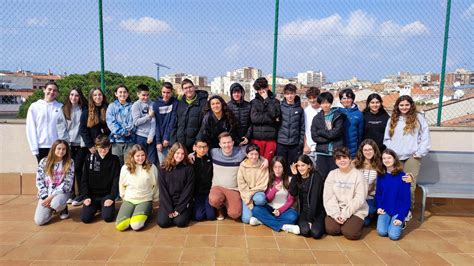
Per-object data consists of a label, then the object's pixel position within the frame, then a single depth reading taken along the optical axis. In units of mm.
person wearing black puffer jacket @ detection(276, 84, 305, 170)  4289
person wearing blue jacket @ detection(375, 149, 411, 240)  3820
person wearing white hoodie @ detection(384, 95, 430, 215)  4230
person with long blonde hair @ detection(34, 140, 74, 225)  4027
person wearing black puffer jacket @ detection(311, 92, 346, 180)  4090
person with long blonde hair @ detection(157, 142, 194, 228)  4004
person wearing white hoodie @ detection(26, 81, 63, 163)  4352
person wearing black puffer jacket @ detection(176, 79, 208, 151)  4418
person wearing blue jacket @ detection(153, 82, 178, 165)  4516
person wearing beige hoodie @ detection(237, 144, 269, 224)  4080
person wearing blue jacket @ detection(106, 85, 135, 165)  4375
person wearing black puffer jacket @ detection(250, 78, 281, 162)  4273
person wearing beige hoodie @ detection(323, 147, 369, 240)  3717
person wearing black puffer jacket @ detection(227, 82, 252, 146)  4367
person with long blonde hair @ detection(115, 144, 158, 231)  4016
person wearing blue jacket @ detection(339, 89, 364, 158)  4230
